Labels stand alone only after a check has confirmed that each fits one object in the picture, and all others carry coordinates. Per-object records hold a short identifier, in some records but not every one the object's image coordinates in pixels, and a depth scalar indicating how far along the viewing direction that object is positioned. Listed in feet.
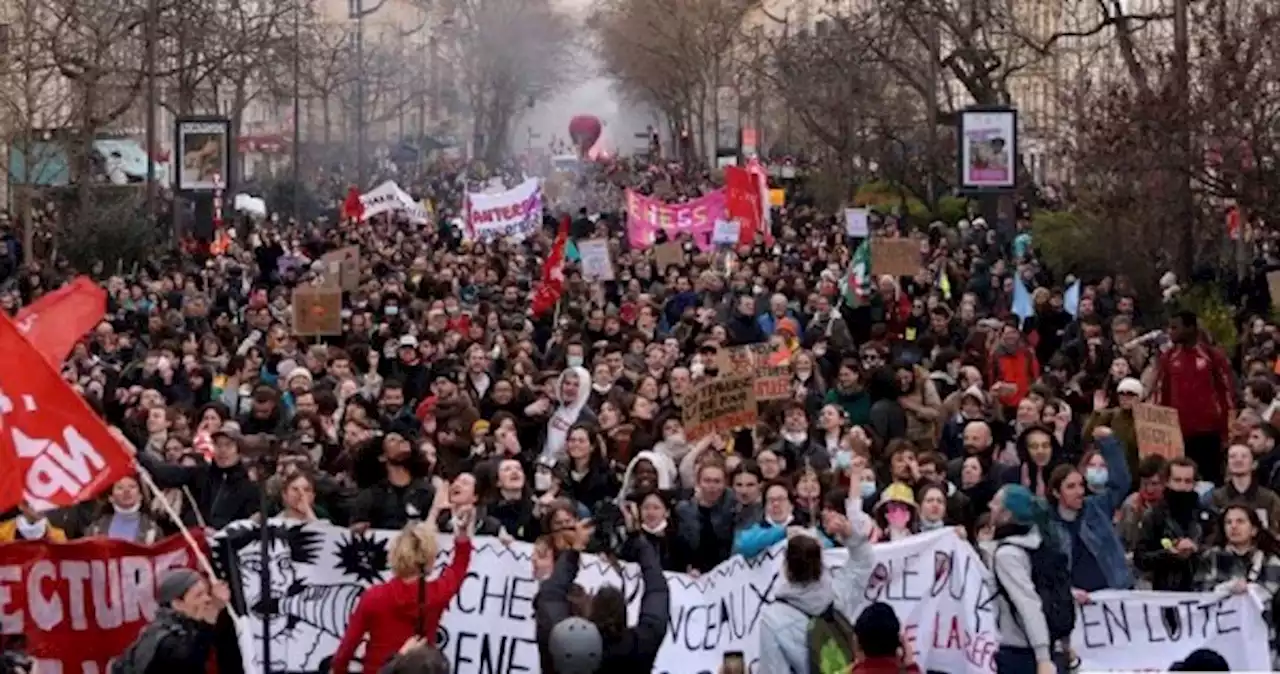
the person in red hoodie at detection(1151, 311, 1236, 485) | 53.06
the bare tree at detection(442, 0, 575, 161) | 403.95
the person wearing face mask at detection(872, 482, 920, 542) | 38.11
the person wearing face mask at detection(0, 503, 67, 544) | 38.40
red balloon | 423.23
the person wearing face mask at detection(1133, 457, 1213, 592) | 37.81
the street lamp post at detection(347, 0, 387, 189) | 211.41
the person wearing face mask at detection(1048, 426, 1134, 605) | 35.53
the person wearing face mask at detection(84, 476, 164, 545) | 38.75
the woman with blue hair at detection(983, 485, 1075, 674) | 32.53
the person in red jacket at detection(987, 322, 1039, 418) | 59.21
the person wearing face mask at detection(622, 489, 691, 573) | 37.88
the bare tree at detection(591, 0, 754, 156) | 284.61
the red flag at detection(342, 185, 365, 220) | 141.79
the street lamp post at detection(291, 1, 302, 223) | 163.02
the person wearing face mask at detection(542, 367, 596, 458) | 51.52
